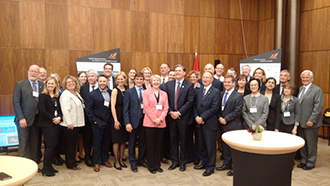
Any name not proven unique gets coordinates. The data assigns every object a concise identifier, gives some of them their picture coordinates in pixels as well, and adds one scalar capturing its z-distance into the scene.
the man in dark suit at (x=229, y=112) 4.32
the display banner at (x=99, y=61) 6.02
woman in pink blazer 4.31
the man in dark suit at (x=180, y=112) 4.46
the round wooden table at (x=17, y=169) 1.84
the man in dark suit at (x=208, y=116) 4.34
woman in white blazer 4.29
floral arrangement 2.75
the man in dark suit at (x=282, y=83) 5.09
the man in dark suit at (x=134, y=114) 4.44
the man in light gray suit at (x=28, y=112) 4.36
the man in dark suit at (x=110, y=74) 5.34
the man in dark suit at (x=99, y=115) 4.43
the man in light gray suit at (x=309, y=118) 4.64
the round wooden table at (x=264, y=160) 2.51
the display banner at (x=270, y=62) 6.66
